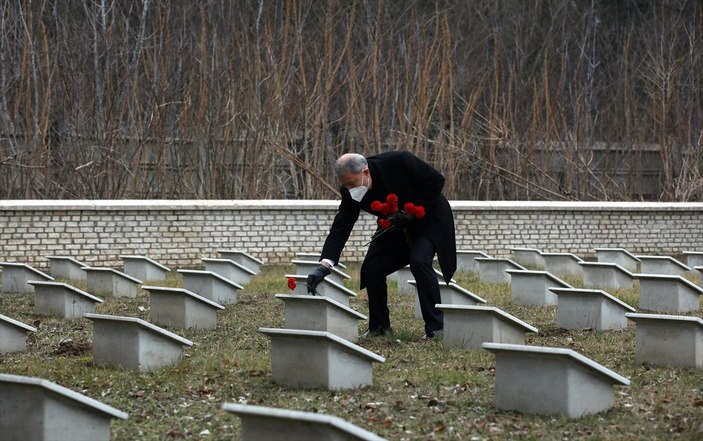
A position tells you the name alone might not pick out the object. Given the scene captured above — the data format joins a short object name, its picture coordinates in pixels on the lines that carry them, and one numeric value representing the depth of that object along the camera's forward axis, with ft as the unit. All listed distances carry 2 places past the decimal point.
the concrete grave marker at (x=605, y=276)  50.31
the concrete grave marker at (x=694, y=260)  60.13
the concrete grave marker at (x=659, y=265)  54.54
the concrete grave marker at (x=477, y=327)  31.78
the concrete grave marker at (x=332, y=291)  42.16
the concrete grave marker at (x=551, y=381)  23.41
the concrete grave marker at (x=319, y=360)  26.13
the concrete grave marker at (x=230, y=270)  51.88
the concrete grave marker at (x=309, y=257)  55.65
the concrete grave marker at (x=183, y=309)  37.73
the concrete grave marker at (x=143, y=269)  54.24
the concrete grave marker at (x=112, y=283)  47.85
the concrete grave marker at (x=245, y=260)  58.13
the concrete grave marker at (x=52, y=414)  20.71
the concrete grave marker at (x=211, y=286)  44.91
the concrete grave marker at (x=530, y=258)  60.49
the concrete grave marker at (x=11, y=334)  33.53
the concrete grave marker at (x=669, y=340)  29.35
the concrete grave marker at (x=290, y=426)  18.07
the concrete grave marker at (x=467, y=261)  56.90
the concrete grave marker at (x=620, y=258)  60.59
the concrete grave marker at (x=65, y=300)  40.93
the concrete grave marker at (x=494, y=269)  52.26
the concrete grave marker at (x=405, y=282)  48.77
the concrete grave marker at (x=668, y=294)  41.88
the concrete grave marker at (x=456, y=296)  38.64
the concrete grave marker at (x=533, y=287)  44.27
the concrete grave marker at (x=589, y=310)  36.78
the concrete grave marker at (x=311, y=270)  48.26
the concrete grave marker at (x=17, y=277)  50.01
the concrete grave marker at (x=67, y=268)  54.85
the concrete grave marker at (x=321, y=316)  34.50
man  33.53
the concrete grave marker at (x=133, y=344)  29.53
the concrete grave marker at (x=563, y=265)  56.54
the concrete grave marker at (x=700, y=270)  49.24
